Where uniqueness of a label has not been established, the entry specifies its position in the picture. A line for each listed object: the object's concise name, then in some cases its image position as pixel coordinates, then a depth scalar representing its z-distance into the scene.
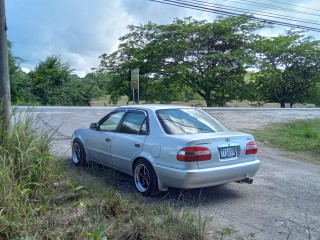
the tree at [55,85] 32.66
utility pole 4.89
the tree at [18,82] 29.45
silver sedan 4.80
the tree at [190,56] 34.62
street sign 15.52
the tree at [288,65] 38.94
